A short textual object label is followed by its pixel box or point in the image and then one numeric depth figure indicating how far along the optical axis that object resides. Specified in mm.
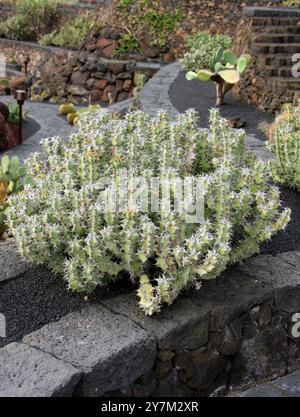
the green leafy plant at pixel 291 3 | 12335
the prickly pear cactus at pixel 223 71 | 8156
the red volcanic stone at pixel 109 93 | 13891
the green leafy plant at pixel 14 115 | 10430
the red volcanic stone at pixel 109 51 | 13938
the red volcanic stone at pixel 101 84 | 13953
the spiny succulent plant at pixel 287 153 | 4969
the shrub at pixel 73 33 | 15859
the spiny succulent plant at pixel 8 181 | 4406
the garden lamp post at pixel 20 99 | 9547
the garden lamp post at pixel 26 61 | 15703
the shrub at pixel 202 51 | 10805
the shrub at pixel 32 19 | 18125
